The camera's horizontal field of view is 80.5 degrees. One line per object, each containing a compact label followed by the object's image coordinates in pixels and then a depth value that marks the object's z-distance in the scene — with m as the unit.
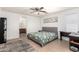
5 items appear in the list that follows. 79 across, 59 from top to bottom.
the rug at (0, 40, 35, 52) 1.48
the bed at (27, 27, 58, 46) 1.80
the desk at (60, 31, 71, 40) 2.15
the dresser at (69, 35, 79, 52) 1.51
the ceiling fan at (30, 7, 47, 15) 1.68
